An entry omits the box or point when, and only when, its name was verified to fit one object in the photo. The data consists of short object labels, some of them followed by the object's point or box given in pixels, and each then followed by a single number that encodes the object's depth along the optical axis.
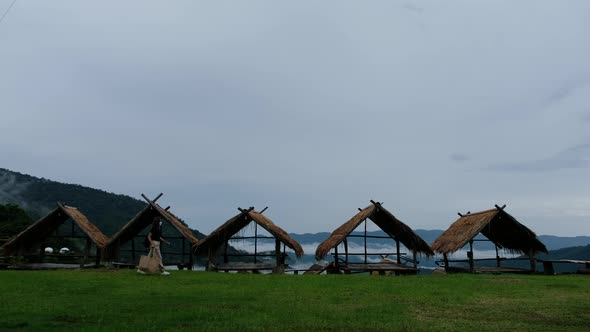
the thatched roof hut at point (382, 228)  23.12
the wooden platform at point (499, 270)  24.09
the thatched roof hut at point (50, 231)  24.16
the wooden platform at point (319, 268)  24.17
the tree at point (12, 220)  32.97
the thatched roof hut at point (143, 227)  23.36
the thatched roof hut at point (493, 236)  23.55
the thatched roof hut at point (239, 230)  22.94
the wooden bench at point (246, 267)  23.31
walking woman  16.41
